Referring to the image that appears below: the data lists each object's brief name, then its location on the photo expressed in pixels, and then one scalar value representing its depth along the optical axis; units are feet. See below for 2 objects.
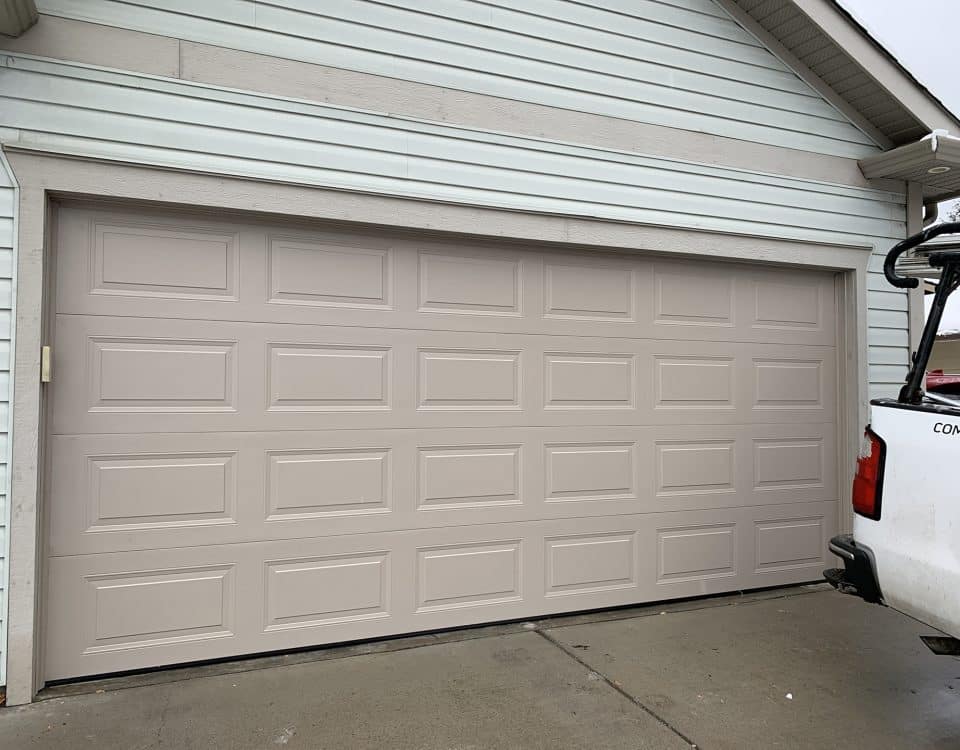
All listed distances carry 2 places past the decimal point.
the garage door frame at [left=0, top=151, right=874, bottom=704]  10.88
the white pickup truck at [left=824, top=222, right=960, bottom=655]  8.84
